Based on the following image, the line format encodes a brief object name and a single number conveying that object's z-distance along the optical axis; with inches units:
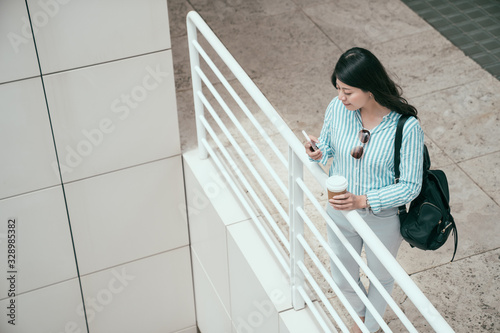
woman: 94.3
